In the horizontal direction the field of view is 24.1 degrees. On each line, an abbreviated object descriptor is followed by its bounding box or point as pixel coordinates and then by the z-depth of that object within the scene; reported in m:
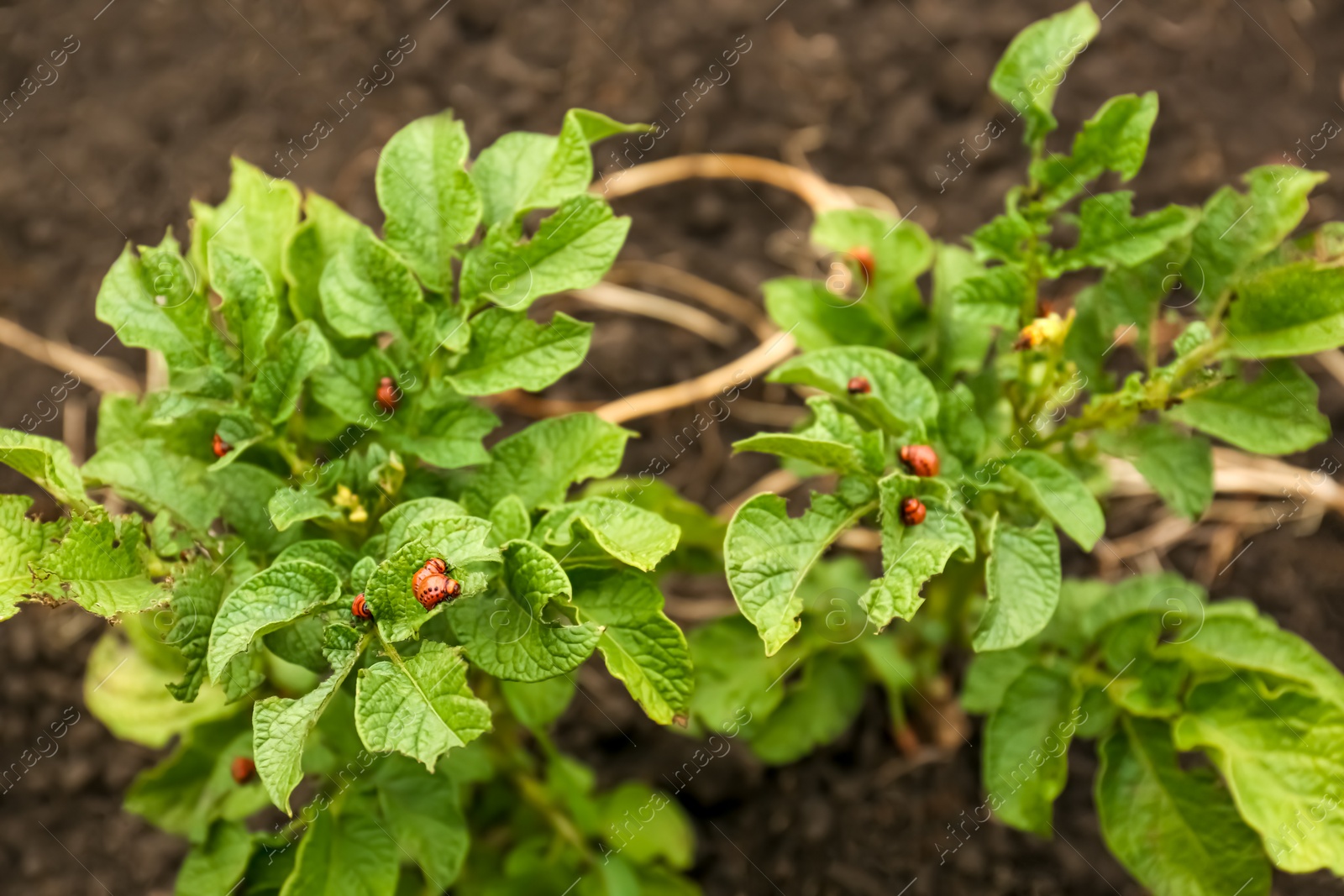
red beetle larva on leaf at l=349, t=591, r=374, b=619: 0.71
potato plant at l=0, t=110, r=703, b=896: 0.70
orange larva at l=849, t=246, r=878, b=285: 0.81
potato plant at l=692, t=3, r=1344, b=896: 0.74
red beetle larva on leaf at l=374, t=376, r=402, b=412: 0.75
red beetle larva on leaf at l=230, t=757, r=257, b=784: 0.78
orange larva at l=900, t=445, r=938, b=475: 0.74
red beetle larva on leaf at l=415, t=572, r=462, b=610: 0.69
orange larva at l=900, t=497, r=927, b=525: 0.73
